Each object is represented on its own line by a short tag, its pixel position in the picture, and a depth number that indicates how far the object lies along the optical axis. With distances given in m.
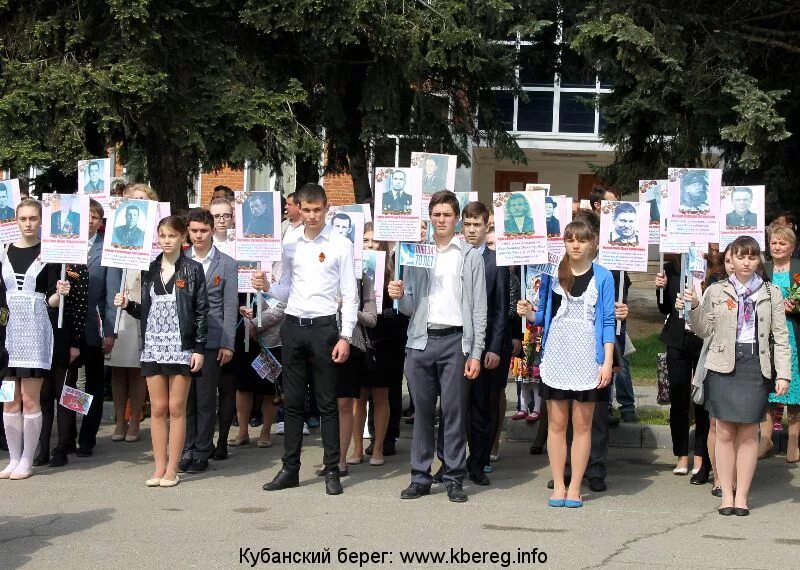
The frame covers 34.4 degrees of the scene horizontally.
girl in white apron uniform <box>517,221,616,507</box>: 8.62
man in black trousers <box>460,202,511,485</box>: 9.27
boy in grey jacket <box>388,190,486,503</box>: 8.85
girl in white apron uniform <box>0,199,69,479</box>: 9.57
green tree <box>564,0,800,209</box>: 16.02
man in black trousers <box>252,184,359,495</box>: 9.02
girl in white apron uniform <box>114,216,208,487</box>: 9.22
